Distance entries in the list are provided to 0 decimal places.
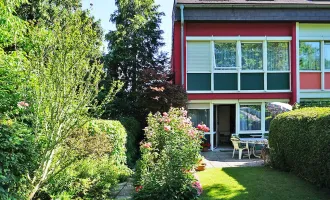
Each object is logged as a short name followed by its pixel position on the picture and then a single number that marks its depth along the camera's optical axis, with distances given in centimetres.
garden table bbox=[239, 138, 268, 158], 1123
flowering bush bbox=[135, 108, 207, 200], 575
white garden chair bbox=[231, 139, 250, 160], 1130
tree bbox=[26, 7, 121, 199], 481
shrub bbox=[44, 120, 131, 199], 568
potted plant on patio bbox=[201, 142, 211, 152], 1351
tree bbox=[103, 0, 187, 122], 1557
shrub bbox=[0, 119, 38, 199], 398
